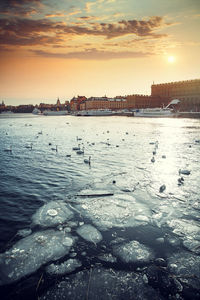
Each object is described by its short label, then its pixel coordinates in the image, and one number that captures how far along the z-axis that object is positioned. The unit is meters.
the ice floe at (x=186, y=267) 4.75
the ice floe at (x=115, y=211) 7.19
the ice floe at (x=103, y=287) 4.30
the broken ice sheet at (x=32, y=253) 4.96
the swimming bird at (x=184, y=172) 12.45
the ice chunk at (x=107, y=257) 5.39
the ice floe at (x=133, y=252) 5.45
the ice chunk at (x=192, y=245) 5.76
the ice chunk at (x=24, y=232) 6.46
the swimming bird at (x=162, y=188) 9.83
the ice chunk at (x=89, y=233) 6.28
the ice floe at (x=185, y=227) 6.46
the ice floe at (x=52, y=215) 7.15
